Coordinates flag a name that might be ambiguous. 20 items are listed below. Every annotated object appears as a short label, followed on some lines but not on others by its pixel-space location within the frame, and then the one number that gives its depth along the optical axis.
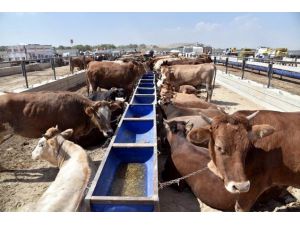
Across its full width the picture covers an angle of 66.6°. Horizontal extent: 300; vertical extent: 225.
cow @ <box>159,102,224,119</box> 5.33
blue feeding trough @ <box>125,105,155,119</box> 6.58
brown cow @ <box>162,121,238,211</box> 3.41
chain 3.54
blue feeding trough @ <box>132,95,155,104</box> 7.84
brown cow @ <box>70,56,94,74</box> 19.50
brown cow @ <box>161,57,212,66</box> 14.61
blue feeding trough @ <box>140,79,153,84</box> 11.09
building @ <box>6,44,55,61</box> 26.56
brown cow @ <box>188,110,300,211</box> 2.52
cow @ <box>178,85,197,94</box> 8.79
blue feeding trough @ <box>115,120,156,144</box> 5.20
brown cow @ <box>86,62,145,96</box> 9.87
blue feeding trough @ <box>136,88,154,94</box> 8.96
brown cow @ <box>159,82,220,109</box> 6.43
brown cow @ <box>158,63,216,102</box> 10.68
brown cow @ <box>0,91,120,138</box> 4.78
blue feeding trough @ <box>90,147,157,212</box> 2.56
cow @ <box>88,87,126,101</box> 6.96
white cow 2.70
